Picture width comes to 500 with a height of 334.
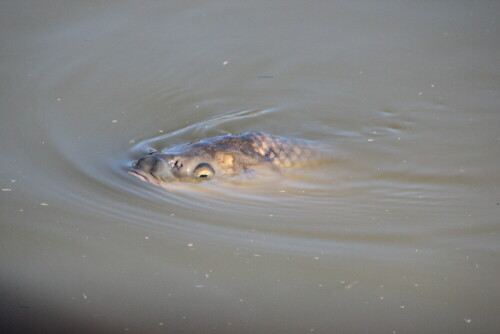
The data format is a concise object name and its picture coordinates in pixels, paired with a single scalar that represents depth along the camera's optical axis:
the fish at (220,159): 8.63
